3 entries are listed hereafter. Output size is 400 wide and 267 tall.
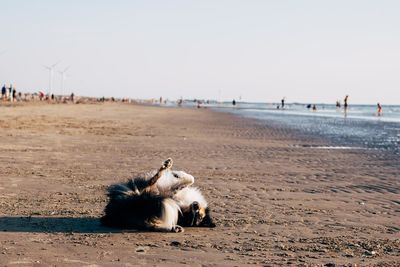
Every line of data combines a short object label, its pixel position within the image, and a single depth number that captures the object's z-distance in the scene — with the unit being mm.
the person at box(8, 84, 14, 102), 64931
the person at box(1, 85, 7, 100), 71412
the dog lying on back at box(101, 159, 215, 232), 6023
